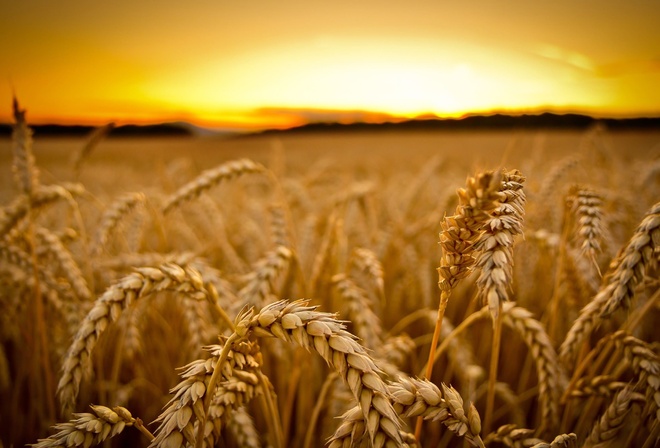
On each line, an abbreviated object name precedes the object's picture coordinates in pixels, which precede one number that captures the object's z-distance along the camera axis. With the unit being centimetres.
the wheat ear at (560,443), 30
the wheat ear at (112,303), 30
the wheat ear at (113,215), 52
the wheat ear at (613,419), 35
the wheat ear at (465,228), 26
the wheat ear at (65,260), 50
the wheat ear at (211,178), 52
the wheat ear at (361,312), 45
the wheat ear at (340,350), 25
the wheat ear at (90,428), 28
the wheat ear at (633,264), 31
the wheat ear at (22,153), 46
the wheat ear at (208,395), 27
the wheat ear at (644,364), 34
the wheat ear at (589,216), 34
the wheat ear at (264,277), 42
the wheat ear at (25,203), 49
